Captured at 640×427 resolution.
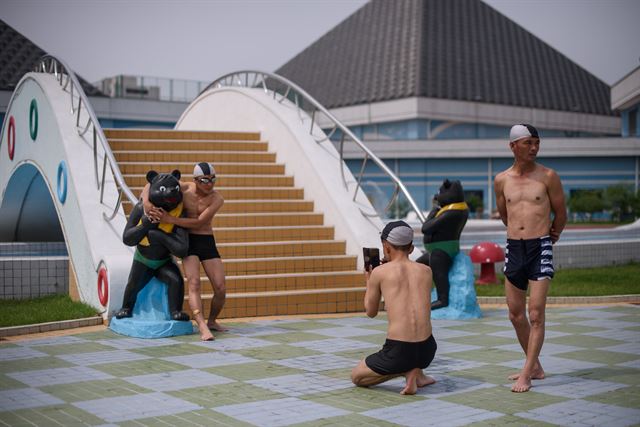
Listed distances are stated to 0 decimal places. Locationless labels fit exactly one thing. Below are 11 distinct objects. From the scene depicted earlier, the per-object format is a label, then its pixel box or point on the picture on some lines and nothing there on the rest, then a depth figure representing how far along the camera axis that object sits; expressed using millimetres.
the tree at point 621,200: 46344
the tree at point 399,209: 46625
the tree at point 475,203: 50031
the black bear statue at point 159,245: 9125
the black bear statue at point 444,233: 10773
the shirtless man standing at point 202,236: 9266
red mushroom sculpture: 14336
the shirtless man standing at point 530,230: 6500
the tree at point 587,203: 47469
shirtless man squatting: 6125
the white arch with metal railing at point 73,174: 10352
